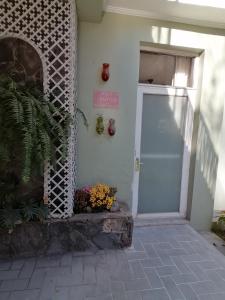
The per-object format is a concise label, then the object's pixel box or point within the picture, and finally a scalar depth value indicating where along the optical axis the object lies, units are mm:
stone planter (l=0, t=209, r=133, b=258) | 2367
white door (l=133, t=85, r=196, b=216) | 3154
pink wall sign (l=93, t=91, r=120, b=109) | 2891
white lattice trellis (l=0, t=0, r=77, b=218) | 2189
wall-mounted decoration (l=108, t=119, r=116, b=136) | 2930
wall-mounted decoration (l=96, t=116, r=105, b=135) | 2896
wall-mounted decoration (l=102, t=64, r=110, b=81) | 2786
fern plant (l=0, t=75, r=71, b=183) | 1919
